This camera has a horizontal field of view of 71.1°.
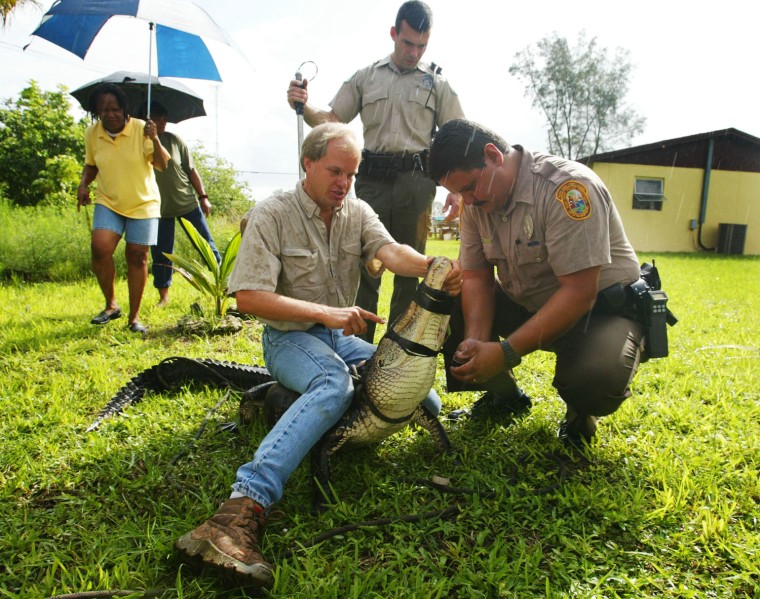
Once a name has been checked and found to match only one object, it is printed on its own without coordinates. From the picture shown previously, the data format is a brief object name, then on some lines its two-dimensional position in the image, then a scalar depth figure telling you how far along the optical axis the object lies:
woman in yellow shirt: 4.41
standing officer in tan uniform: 3.97
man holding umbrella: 5.65
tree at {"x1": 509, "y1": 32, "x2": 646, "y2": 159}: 28.25
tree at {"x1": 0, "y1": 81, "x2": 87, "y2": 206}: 16.85
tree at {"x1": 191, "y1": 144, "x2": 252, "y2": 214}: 19.83
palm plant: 4.84
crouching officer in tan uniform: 2.26
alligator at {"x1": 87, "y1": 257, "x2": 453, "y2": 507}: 2.11
